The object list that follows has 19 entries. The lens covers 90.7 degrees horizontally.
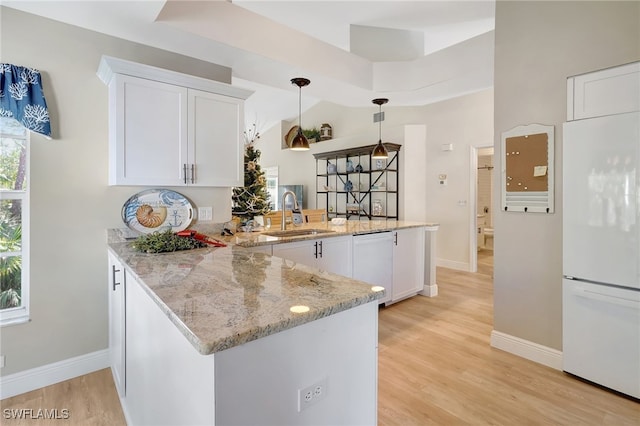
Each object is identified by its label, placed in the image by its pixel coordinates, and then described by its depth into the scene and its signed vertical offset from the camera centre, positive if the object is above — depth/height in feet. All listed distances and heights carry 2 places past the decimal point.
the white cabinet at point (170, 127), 7.06 +1.97
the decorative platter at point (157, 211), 8.11 -0.09
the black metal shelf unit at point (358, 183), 19.72 +1.73
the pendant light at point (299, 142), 10.92 +2.30
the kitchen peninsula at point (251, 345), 2.76 -1.41
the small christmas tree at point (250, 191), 11.75 +0.64
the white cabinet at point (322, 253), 8.89 -1.32
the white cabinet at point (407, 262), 11.93 -2.12
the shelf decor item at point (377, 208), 20.36 +0.03
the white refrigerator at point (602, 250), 6.48 -0.89
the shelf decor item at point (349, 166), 21.89 +2.94
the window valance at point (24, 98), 6.52 +2.30
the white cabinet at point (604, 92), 6.51 +2.55
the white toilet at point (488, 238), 24.43 -2.34
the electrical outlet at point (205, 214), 9.27 -0.18
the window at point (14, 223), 6.96 -0.37
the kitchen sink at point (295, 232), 10.38 -0.82
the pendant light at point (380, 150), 12.48 +2.43
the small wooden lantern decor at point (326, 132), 24.44 +5.92
